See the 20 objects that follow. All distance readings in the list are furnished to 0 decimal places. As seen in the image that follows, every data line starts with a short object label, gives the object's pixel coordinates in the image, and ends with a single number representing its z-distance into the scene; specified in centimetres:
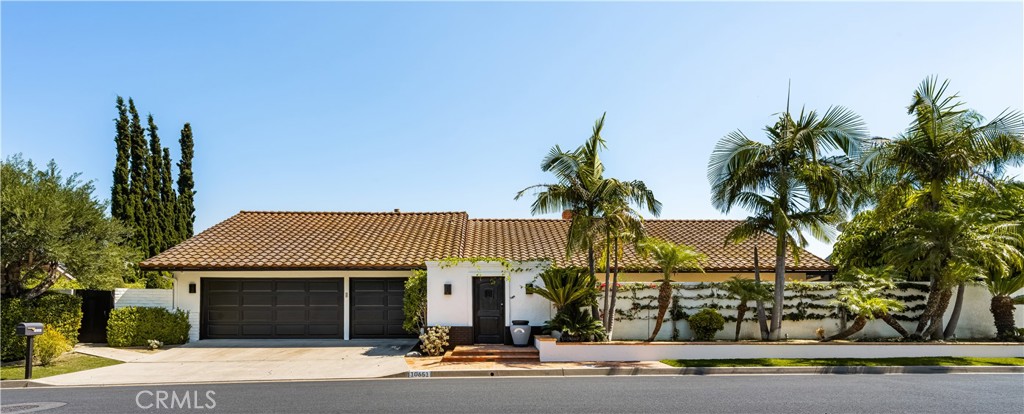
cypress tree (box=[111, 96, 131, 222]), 2680
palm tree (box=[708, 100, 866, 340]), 1582
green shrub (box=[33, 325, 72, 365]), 1431
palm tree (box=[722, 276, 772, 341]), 1633
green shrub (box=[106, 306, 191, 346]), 1778
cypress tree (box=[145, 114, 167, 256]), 2805
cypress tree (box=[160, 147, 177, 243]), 2898
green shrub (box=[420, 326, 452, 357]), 1573
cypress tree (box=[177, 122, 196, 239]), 3048
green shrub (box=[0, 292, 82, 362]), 1552
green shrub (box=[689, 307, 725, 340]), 1633
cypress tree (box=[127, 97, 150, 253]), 2728
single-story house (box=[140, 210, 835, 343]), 1678
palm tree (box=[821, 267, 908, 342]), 1593
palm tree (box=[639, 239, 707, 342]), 1572
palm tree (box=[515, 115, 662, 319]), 1566
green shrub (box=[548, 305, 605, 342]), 1535
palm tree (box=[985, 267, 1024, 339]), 1683
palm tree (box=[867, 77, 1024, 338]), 1647
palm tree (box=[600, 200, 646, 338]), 1552
